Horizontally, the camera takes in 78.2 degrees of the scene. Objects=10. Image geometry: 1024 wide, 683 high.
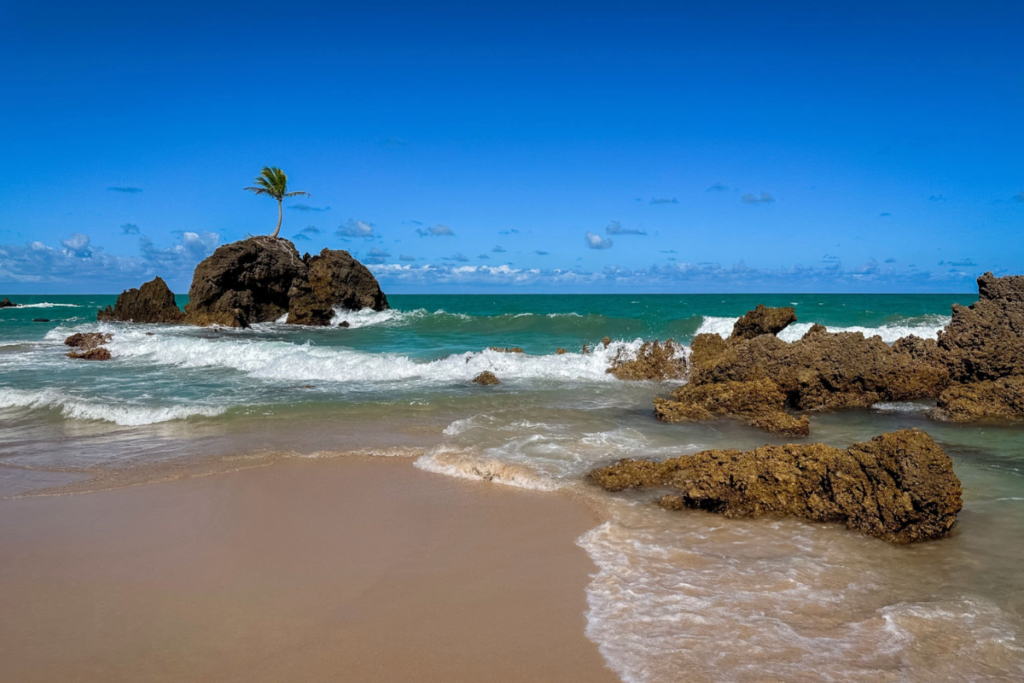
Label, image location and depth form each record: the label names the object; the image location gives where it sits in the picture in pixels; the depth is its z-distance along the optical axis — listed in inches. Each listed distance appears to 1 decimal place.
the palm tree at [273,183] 1478.8
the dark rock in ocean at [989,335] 380.8
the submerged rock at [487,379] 511.2
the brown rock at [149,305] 1267.2
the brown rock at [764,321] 550.6
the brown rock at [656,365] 526.0
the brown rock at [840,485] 185.2
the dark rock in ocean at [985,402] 344.5
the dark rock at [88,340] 804.0
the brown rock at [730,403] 355.9
